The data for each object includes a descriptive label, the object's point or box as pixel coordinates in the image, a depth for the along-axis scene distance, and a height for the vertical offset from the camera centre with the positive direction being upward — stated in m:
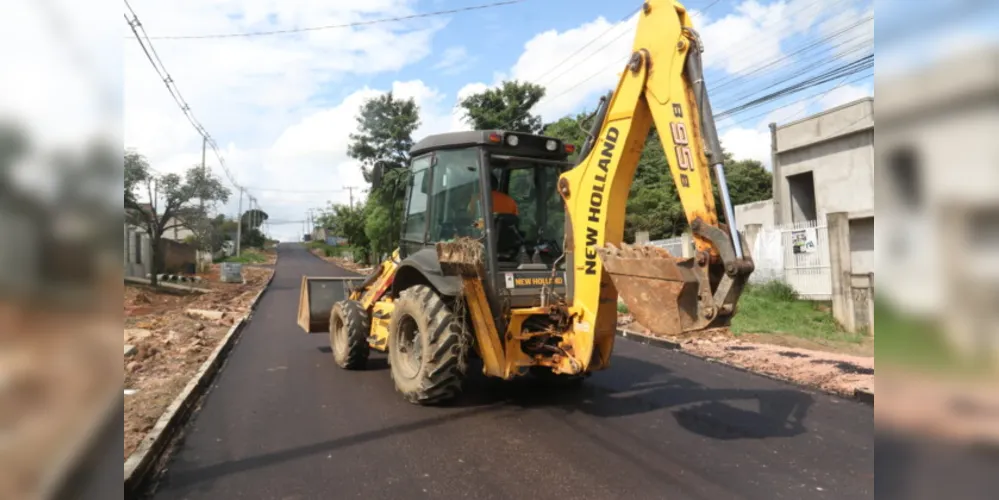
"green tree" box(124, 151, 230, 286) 20.44 +2.03
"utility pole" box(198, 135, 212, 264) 24.12 +1.52
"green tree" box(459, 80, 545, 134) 26.94 +6.71
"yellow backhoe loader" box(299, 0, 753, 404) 4.34 +0.06
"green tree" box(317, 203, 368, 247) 40.75 +2.65
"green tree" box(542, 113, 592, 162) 27.19 +5.82
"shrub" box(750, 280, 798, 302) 13.49 -0.90
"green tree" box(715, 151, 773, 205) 34.12 +4.02
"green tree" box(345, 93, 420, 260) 35.81 +7.66
